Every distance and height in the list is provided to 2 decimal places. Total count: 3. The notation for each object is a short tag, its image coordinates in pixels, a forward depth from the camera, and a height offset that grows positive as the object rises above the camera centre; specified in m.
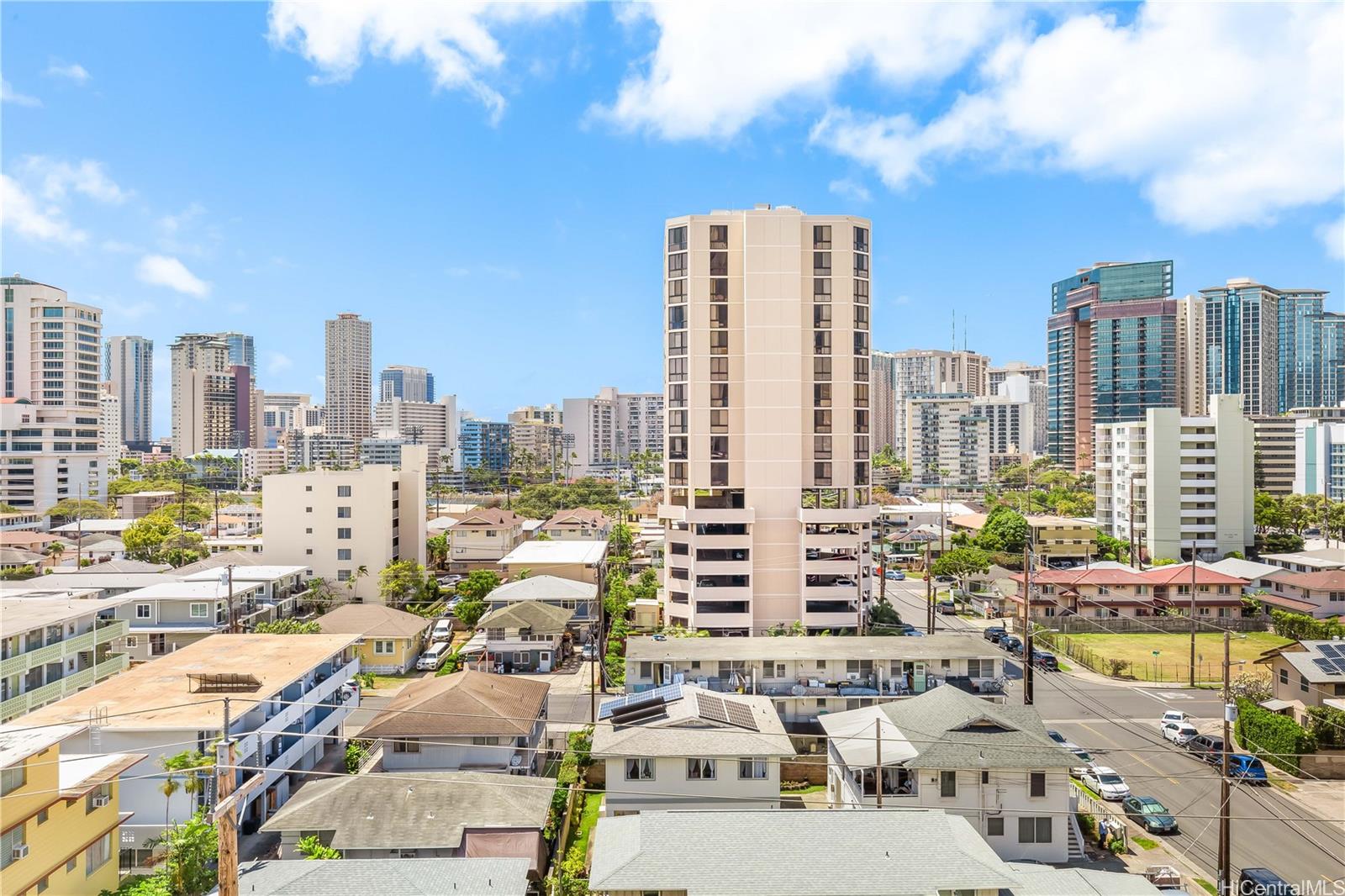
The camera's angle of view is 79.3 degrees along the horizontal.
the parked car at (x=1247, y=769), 29.03 -11.29
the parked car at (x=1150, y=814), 25.47 -11.41
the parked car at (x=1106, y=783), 27.58 -11.29
